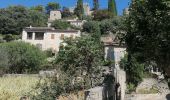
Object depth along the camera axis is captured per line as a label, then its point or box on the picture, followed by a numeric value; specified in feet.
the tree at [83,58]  41.93
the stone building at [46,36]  130.36
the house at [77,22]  159.64
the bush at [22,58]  100.56
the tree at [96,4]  197.34
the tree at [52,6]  204.15
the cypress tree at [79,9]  180.31
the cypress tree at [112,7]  169.30
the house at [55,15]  184.19
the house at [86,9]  197.98
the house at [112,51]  109.83
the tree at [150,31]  23.20
